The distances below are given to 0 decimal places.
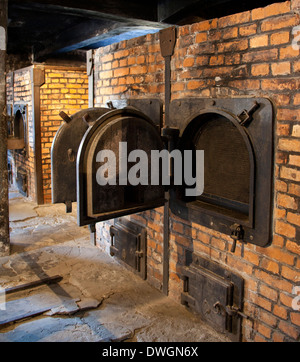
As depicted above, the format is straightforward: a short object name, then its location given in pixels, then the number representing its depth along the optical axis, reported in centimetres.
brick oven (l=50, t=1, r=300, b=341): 214
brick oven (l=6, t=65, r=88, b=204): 609
